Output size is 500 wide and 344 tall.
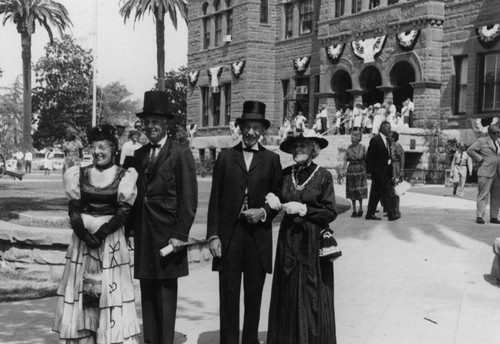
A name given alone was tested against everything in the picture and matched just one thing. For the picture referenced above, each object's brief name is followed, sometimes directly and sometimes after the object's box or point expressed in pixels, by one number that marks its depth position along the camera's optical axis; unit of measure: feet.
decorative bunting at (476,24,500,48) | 79.17
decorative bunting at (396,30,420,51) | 87.10
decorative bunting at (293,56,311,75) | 111.22
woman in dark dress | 17.33
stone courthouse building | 83.20
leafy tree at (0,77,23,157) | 330.95
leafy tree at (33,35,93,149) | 182.91
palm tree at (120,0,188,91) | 123.24
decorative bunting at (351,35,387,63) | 92.75
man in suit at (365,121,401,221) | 44.09
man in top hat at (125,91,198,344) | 18.22
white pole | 130.31
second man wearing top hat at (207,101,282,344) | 18.47
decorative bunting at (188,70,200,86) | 136.36
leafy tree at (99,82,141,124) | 291.38
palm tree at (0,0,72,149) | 153.28
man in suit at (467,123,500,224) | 42.75
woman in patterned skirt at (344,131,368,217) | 46.32
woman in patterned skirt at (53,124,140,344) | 16.93
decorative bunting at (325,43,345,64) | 99.96
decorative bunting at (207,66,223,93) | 128.25
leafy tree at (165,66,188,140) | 205.36
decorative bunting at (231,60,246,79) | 120.57
